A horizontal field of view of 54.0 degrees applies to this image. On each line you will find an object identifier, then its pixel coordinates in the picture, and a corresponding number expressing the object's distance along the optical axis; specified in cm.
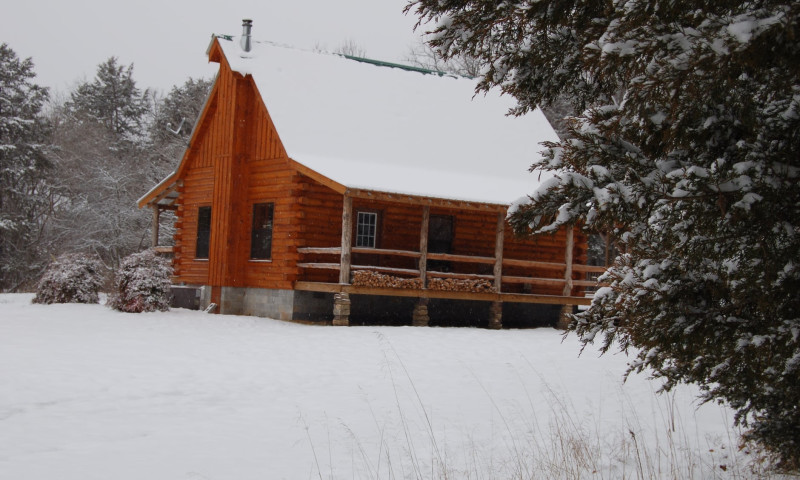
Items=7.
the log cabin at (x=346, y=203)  1852
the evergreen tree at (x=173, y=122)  4062
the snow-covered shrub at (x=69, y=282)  1973
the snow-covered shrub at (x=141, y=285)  1847
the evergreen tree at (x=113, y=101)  5053
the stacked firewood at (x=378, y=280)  1773
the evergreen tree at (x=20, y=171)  3622
